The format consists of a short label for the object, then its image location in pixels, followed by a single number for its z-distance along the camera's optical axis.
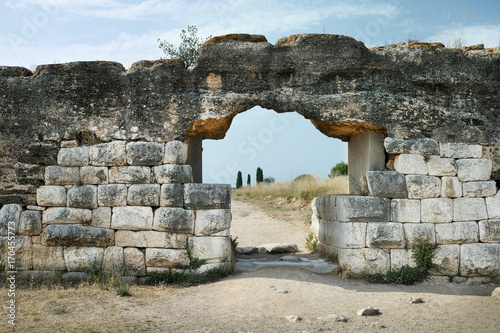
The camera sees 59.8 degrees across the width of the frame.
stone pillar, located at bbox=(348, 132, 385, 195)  7.11
